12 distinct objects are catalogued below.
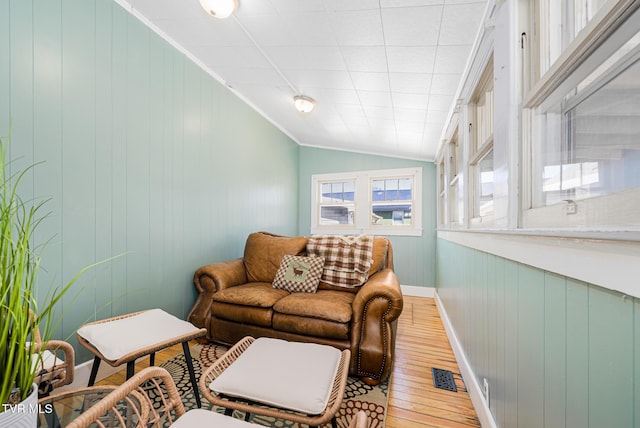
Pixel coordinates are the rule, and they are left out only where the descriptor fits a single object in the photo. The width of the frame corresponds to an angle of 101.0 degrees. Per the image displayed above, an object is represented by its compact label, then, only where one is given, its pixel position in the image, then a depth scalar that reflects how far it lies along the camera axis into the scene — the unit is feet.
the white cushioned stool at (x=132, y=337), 4.14
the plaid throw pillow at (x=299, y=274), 7.91
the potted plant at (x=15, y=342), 1.82
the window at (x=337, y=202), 15.35
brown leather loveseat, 5.96
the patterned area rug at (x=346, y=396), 4.82
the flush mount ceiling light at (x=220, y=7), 5.40
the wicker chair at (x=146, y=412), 2.31
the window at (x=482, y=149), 5.29
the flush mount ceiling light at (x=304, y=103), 9.20
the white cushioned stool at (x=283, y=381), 2.87
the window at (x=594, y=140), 1.88
